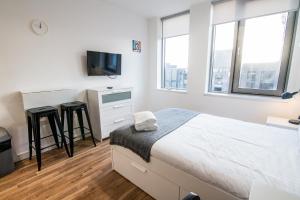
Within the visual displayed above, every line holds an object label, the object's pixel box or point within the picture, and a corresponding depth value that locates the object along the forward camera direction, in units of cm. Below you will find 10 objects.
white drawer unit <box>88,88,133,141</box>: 271
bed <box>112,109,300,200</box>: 105
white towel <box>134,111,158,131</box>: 177
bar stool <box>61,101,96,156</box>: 233
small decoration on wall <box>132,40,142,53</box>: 353
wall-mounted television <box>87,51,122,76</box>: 274
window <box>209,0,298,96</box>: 238
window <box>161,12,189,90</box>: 338
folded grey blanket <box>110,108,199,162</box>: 155
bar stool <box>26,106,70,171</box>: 201
